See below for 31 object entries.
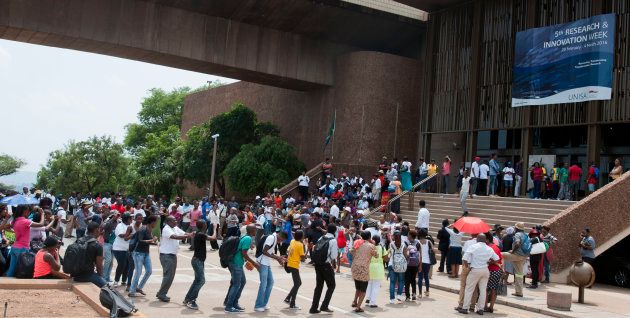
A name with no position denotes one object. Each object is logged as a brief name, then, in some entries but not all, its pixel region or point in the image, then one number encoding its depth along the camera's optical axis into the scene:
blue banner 25.19
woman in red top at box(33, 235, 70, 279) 9.89
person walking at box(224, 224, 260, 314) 11.31
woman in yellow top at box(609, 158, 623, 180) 21.26
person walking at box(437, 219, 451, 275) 17.71
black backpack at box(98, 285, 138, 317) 7.91
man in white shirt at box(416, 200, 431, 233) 19.27
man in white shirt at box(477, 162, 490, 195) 24.72
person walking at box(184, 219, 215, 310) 11.42
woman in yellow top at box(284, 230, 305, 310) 11.94
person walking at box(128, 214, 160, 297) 12.23
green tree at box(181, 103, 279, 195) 38.97
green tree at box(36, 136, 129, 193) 67.19
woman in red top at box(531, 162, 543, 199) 24.25
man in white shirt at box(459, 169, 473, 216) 23.38
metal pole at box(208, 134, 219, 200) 35.53
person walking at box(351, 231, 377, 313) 11.93
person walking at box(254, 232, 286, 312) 11.55
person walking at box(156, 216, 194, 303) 11.92
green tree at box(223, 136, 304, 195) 33.75
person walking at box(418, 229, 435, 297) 14.04
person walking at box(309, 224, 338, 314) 11.56
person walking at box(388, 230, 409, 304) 13.38
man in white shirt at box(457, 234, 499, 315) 12.29
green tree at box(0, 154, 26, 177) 95.25
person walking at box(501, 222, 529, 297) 15.01
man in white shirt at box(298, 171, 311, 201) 29.30
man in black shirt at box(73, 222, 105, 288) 9.67
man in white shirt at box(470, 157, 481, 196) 24.73
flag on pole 34.22
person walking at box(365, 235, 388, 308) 12.61
